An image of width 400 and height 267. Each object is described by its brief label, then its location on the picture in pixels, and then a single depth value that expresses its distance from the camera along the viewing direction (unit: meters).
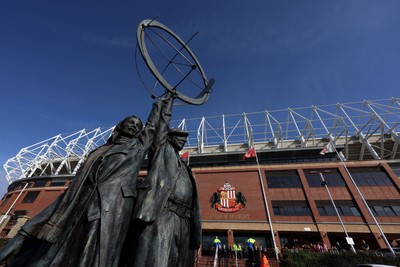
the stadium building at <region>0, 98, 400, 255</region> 24.21
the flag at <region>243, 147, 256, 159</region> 27.33
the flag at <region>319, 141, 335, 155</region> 23.95
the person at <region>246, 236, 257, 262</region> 18.29
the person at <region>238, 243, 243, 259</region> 19.75
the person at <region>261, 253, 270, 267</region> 15.28
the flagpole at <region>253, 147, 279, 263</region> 23.07
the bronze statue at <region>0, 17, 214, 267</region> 2.08
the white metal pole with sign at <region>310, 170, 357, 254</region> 22.43
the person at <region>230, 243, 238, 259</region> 18.73
